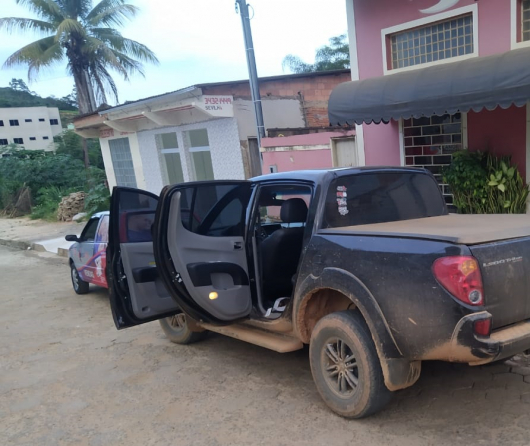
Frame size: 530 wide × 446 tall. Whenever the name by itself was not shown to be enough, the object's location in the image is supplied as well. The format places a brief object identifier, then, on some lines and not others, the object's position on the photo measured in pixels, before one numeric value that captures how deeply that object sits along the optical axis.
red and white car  6.95
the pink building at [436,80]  6.71
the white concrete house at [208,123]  12.12
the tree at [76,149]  36.38
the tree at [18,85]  72.84
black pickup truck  2.73
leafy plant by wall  7.47
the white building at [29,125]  58.31
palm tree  21.31
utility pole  10.06
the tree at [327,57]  30.93
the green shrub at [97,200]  17.86
